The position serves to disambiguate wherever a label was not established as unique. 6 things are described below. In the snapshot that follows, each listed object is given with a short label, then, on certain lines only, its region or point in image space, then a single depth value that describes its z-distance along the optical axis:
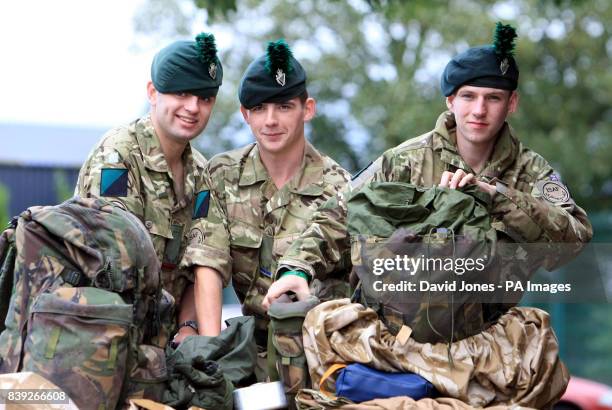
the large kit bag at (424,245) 7.72
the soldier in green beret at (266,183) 9.69
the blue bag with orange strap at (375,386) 7.52
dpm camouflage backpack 7.10
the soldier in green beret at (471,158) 8.73
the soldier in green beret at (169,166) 9.40
